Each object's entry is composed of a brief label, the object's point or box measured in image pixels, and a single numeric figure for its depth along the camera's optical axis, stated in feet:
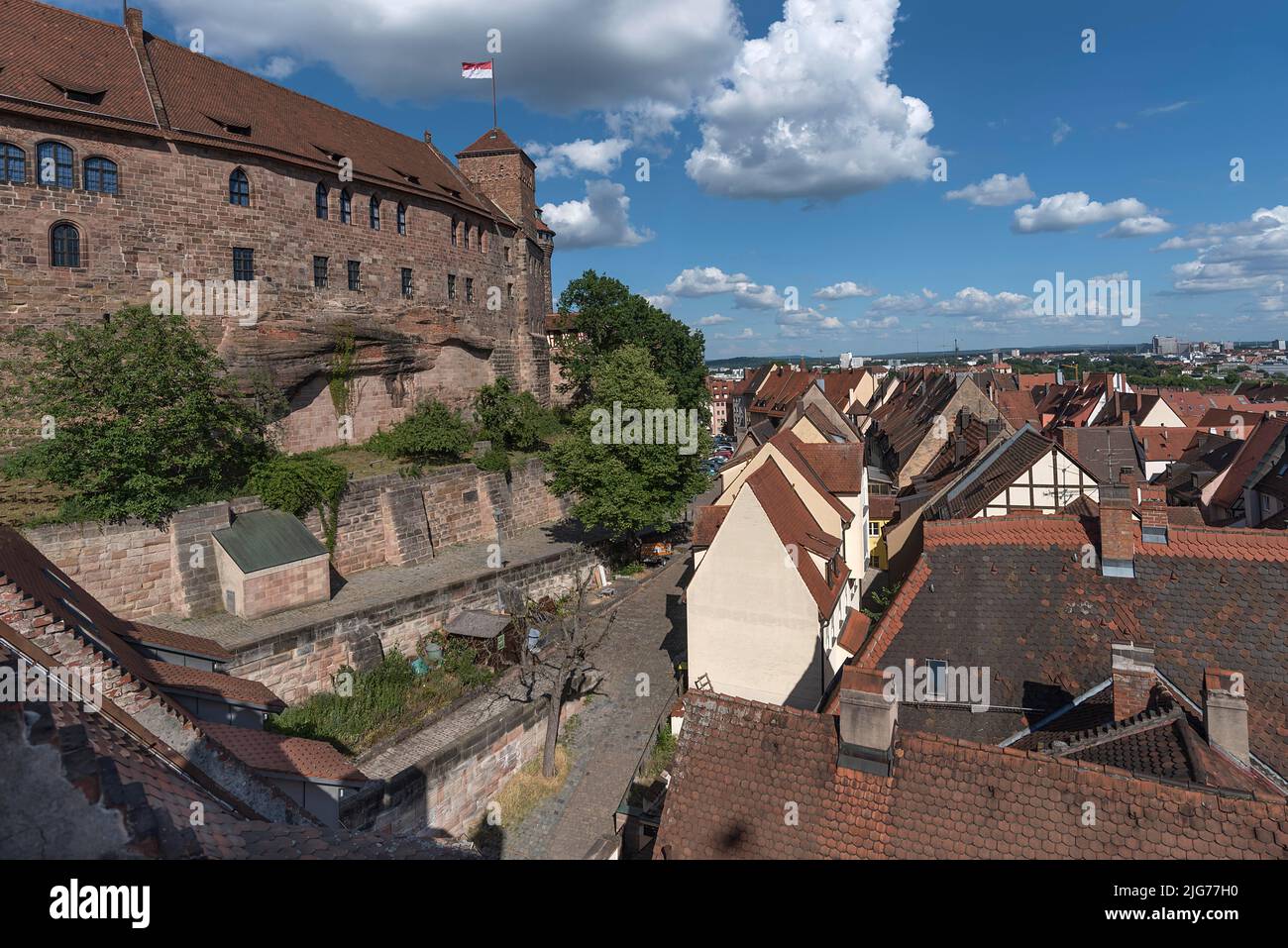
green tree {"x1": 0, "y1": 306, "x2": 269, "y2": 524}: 54.24
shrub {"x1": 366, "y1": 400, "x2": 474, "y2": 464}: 89.30
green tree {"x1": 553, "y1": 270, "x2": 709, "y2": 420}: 127.03
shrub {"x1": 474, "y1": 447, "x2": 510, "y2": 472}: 93.04
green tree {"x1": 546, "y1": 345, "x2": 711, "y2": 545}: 81.51
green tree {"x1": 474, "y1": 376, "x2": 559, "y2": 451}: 104.27
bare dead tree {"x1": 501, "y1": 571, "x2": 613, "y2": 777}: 49.32
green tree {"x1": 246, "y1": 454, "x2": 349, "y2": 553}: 66.69
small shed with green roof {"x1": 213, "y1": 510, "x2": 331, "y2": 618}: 58.65
